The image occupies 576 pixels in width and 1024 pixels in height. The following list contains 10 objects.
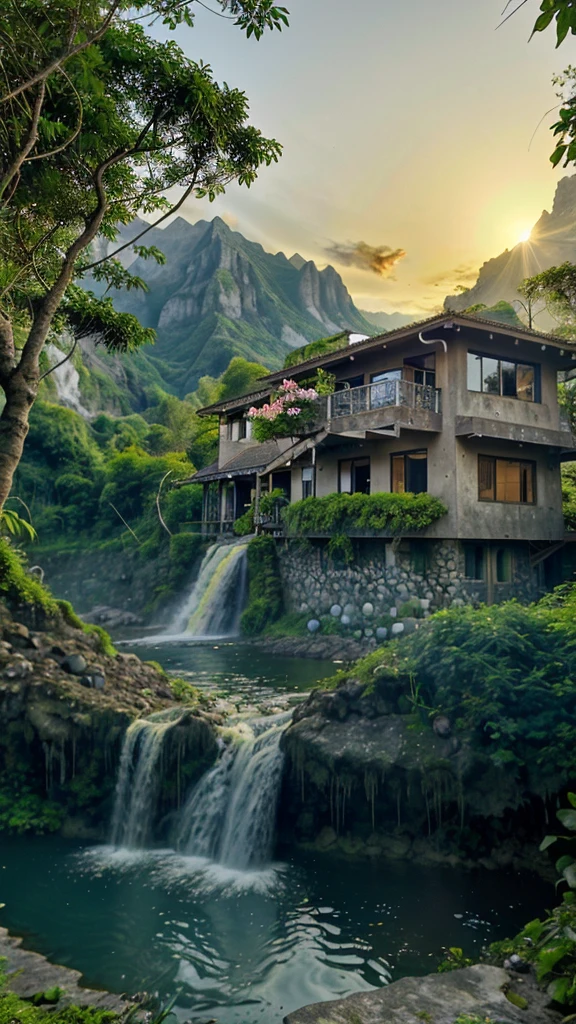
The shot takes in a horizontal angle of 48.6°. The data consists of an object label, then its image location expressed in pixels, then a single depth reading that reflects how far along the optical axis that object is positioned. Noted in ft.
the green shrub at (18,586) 43.09
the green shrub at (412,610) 69.87
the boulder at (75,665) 40.73
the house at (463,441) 70.33
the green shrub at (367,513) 69.10
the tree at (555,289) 77.20
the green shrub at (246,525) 99.19
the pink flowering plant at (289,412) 83.46
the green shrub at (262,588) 83.30
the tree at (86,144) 22.52
